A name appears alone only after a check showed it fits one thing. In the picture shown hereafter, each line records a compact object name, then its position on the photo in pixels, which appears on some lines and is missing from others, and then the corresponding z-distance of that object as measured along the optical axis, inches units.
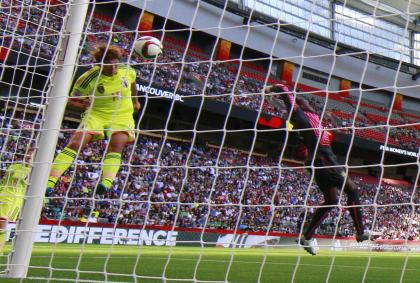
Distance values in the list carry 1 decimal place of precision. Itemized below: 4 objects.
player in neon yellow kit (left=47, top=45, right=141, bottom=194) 180.7
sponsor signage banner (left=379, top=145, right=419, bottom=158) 933.7
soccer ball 185.2
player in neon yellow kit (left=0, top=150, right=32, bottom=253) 186.3
